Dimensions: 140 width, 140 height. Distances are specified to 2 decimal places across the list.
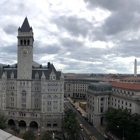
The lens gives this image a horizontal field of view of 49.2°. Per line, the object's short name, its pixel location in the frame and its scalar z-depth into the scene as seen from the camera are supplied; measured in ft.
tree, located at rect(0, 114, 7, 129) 243.07
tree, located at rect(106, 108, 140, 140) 222.69
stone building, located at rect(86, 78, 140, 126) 282.36
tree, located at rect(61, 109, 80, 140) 221.05
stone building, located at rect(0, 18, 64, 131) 295.48
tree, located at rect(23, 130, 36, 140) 201.87
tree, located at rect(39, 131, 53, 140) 194.79
